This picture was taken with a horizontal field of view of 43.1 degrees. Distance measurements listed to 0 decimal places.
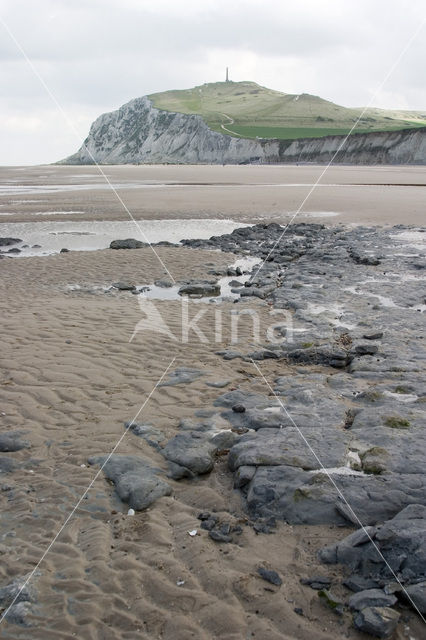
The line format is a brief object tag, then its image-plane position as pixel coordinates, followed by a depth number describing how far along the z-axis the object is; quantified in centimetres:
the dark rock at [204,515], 426
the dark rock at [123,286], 1170
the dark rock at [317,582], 352
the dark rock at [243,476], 465
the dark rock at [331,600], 333
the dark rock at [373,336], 818
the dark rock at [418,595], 324
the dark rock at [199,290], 1129
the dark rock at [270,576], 357
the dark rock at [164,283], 1202
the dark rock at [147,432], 539
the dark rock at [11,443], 520
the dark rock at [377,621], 311
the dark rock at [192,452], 491
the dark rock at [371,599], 327
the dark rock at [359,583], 346
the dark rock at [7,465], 488
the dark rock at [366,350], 748
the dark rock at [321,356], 732
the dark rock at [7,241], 1748
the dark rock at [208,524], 414
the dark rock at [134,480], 445
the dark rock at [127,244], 1641
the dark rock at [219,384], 670
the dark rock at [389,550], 349
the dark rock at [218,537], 399
